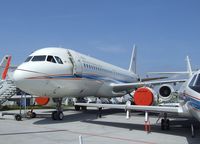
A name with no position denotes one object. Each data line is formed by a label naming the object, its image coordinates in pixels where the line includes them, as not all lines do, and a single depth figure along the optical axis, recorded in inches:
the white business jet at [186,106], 277.1
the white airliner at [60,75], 485.1
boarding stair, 797.4
